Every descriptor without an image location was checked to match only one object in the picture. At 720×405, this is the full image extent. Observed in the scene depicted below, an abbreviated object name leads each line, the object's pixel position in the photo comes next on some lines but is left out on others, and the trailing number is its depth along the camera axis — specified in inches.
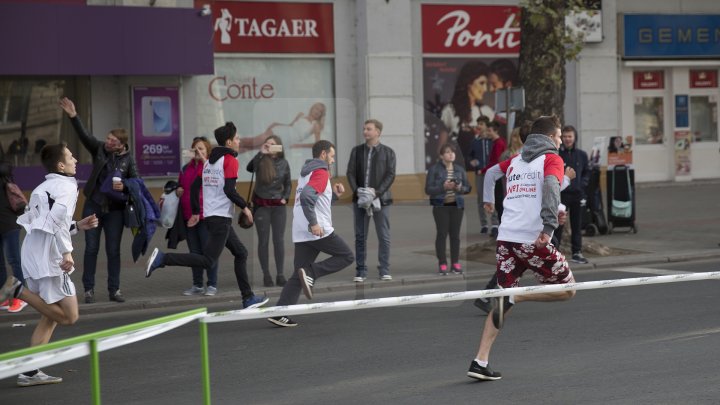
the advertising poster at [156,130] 828.6
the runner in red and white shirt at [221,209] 428.5
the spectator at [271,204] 491.8
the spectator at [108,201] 451.2
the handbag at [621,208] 681.0
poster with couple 957.2
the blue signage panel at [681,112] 1096.8
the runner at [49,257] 304.0
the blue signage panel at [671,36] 1054.4
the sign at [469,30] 953.5
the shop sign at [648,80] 1083.9
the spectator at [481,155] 709.9
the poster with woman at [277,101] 884.0
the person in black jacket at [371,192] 504.1
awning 754.2
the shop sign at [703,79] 1106.7
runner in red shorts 290.8
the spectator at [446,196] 519.8
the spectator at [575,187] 550.6
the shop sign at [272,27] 878.4
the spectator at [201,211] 472.1
